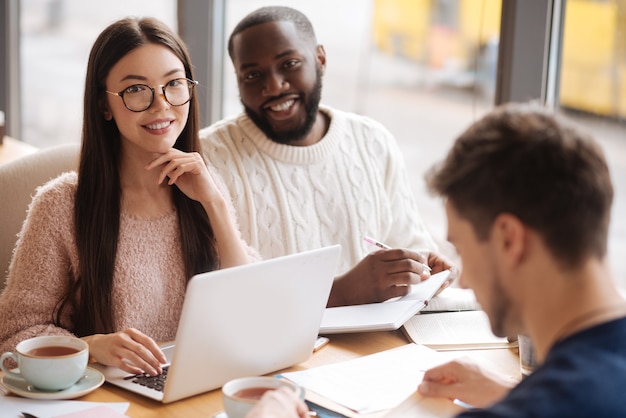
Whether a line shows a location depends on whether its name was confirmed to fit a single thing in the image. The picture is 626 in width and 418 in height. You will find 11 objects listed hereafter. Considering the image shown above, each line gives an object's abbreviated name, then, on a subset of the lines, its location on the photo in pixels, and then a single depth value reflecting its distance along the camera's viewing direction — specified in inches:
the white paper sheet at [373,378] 81.7
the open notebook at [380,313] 90.5
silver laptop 79.1
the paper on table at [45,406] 79.5
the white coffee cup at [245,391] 75.3
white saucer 80.9
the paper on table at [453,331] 90.1
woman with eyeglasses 91.5
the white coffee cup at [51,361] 80.6
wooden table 80.6
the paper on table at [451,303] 95.7
